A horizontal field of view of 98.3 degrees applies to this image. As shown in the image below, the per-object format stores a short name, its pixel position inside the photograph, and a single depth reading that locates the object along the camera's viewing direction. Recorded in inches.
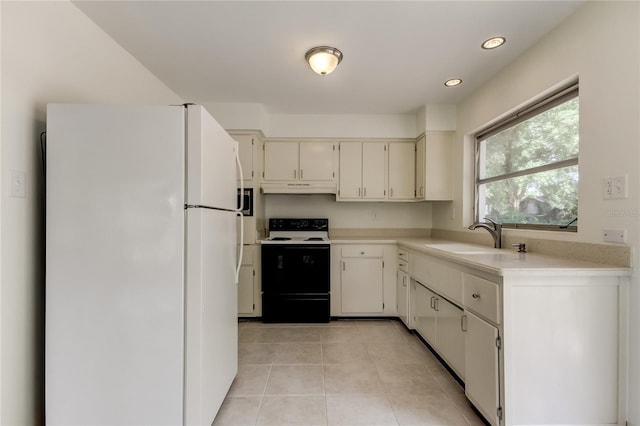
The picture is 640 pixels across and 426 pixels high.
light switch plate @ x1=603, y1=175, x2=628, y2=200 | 52.9
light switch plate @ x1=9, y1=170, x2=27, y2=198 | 48.2
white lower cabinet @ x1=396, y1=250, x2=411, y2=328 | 110.4
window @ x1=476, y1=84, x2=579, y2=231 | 69.3
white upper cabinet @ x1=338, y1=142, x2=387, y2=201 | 130.3
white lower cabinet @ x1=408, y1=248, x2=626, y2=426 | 52.2
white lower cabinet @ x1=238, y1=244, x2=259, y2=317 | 120.4
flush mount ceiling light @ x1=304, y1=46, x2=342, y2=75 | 76.0
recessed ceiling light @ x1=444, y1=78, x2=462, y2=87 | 94.8
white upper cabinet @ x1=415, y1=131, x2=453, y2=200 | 120.3
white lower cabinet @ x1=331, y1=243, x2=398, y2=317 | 122.4
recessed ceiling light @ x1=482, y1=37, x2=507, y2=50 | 72.0
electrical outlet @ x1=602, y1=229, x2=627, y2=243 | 52.6
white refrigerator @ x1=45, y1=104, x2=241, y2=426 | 49.5
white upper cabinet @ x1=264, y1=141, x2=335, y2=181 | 129.0
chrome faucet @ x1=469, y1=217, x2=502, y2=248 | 86.3
